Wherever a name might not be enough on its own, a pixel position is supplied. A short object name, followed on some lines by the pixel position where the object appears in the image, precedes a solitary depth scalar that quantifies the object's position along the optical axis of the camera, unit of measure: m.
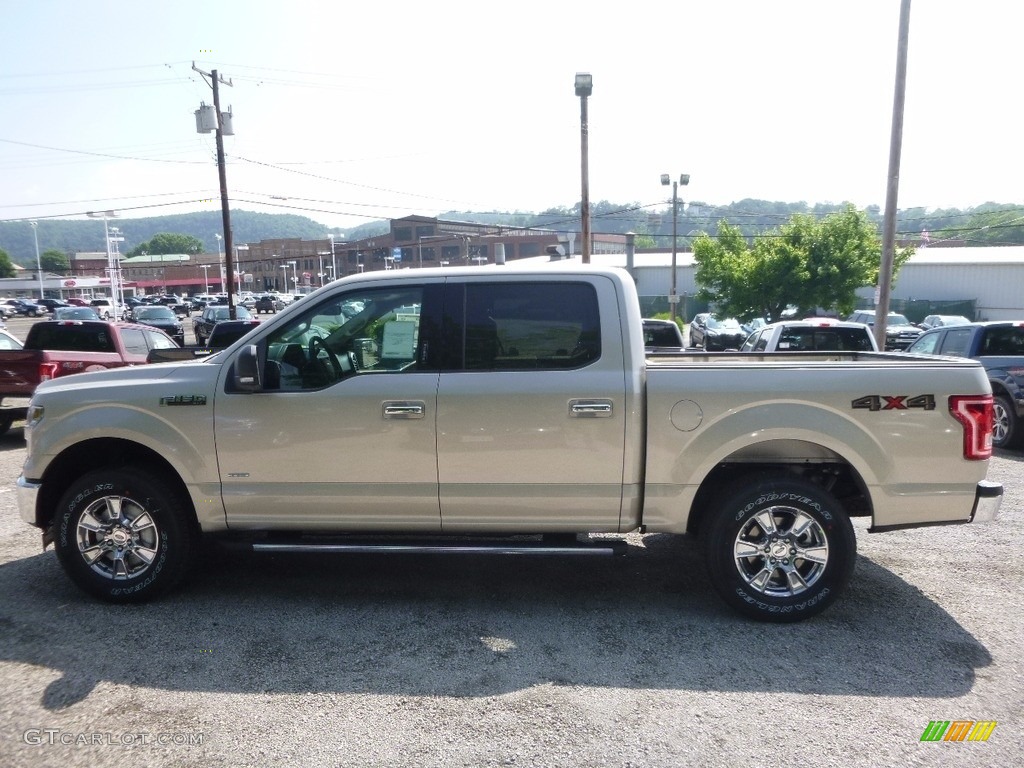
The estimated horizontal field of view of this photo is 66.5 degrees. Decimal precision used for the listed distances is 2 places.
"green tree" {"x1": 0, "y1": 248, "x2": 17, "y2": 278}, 127.56
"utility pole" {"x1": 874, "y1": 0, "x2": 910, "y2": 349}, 14.38
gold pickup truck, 4.53
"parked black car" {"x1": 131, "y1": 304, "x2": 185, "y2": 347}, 37.41
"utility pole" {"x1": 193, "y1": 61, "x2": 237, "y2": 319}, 30.06
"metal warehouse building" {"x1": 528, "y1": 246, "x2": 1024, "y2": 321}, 40.84
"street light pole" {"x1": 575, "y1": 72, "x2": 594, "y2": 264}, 21.66
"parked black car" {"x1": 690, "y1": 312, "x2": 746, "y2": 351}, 28.33
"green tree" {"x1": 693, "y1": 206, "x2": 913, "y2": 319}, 28.11
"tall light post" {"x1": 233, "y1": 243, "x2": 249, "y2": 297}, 99.56
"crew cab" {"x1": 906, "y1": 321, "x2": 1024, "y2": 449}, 10.28
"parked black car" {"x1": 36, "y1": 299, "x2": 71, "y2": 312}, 71.75
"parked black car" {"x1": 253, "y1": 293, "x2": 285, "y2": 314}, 61.19
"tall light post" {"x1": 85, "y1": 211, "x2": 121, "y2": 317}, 50.69
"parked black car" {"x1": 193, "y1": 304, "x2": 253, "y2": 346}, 35.88
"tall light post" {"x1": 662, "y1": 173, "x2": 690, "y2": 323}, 36.62
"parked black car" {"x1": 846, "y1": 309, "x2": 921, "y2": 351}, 25.70
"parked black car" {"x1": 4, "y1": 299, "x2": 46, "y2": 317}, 72.44
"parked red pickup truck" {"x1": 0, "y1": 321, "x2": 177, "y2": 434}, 10.44
